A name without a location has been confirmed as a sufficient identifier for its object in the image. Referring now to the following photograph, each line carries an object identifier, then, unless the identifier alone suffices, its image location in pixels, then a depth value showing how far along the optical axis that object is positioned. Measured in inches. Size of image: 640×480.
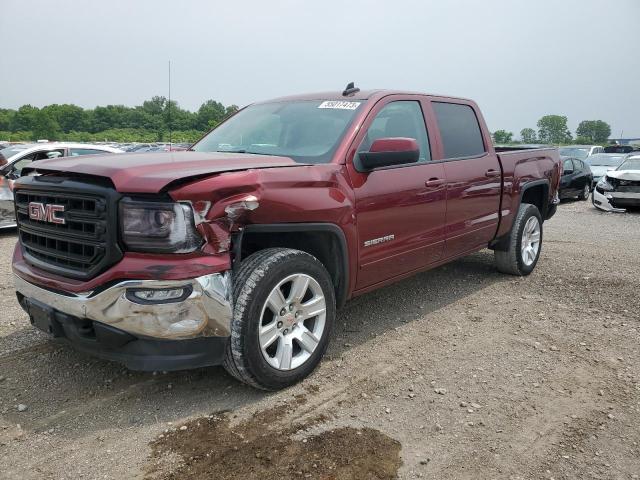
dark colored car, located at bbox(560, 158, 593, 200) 593.0
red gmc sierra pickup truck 107.9
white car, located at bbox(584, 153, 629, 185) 732.7
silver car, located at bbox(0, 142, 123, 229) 325.4
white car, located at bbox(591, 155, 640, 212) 483.5
